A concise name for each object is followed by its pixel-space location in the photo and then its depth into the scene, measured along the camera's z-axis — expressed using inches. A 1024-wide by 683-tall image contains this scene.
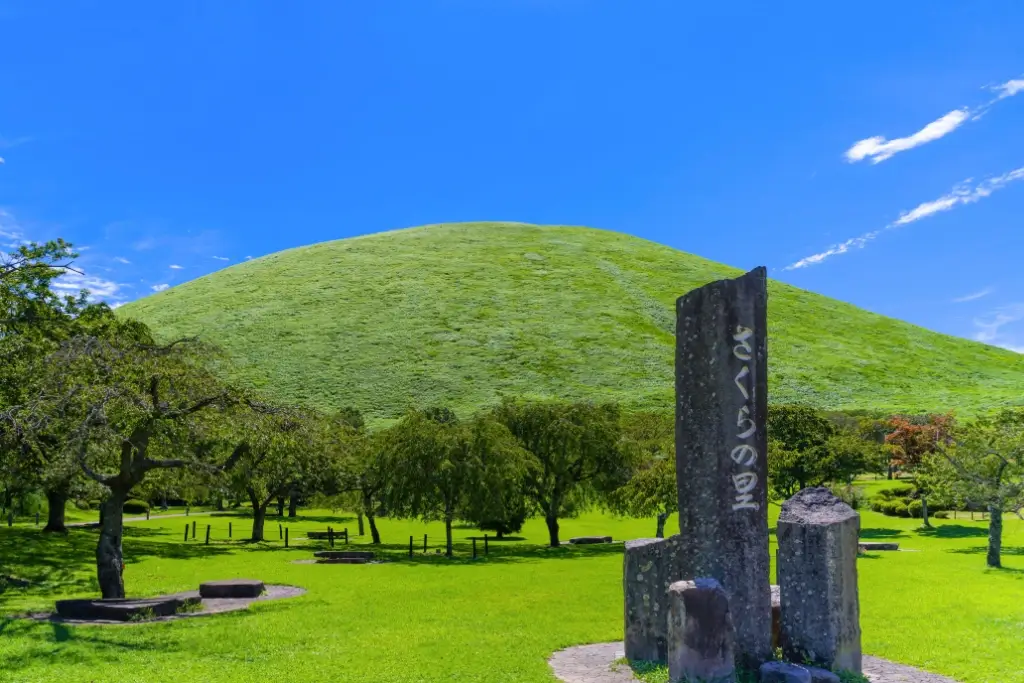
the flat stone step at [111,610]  706.8
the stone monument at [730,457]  484.7
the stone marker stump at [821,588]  483.8
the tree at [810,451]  1877.5
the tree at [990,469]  1125.7
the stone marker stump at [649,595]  513.7
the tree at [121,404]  752.3
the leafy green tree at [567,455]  1599.4
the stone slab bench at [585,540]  1644.9
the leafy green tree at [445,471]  1375.5
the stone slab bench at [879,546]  1424.7
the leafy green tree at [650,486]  1379.2
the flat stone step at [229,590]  863.1
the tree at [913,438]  2370.8
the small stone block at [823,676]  451.2
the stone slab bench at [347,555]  1298.0
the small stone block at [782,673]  443.5
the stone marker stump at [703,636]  436.5
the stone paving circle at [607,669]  487.5
